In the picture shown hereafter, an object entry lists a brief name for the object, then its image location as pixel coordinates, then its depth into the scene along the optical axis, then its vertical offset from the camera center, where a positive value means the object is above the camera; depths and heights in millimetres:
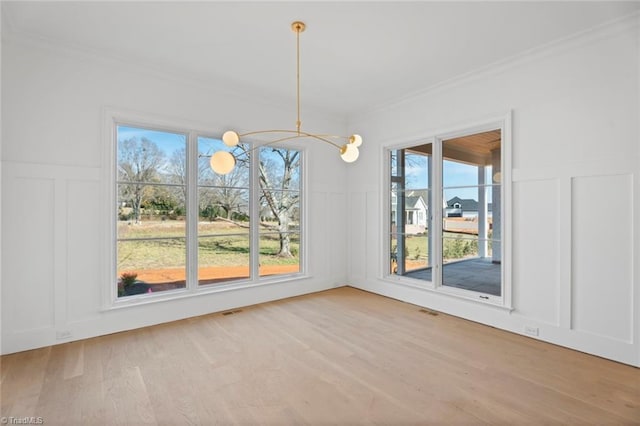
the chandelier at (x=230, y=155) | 2592 +557
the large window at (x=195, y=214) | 3738 -25
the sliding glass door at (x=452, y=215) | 3850 -32
